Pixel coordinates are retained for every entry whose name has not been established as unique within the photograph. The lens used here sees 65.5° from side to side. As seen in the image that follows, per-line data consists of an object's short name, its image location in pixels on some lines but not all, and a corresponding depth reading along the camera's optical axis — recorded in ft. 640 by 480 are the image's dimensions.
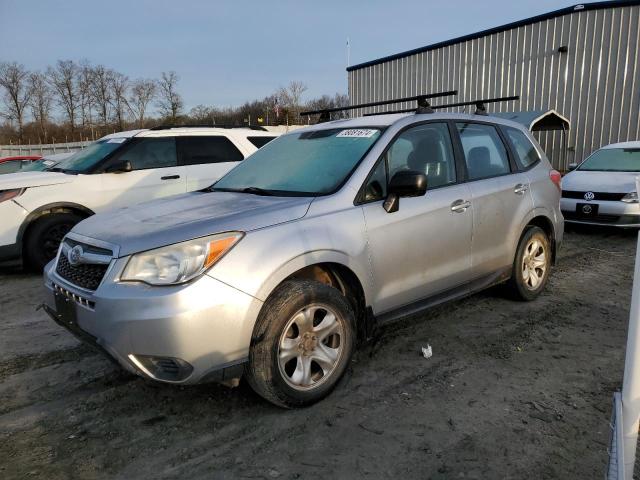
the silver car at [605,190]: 25.23
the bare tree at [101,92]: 209.05
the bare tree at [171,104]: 195.62
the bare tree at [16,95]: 204.23
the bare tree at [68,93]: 207.12
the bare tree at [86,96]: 209.15
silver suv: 8.41
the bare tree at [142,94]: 209.97
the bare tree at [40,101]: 208.33
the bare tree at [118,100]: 209.77
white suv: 20.10
